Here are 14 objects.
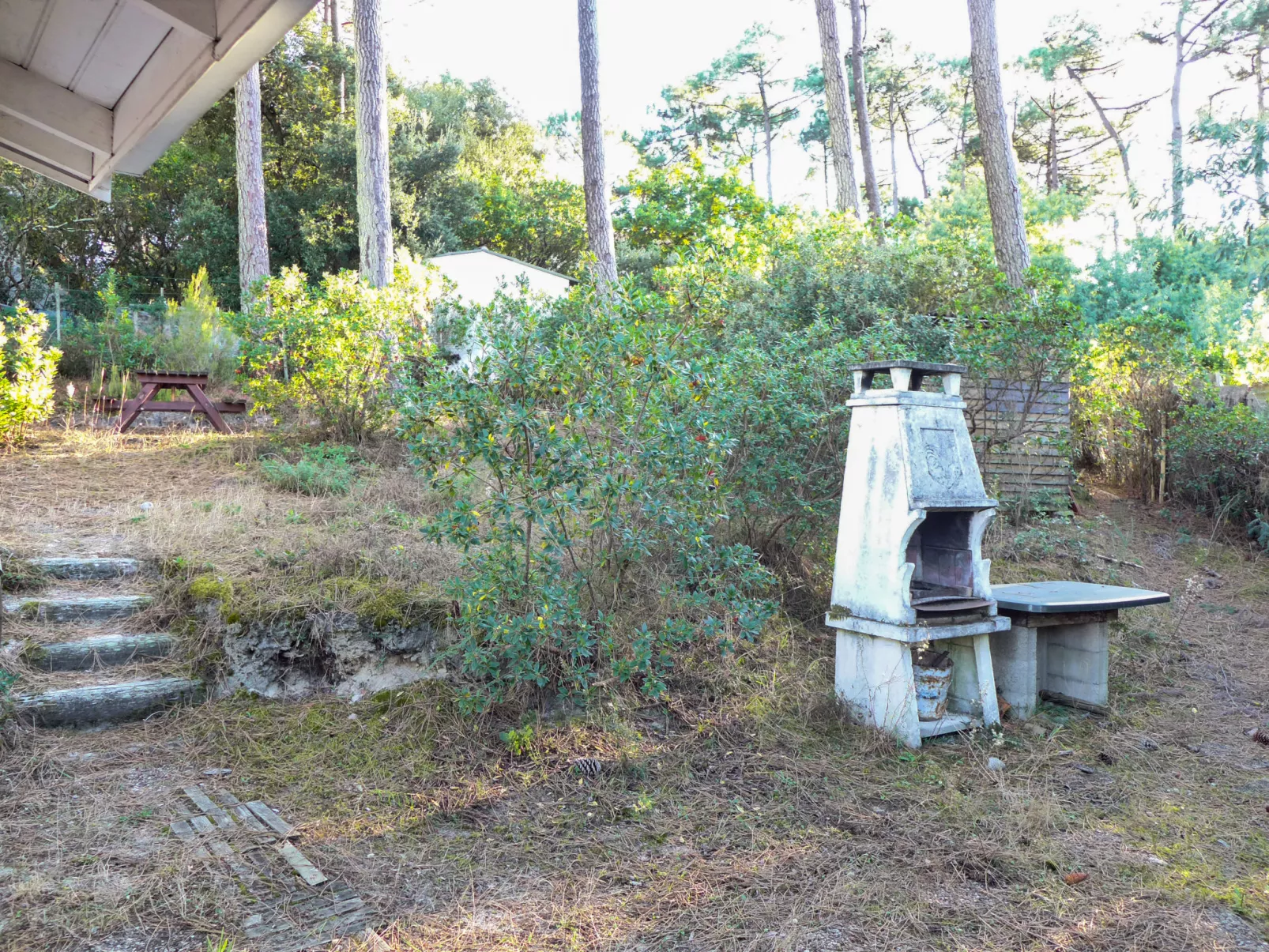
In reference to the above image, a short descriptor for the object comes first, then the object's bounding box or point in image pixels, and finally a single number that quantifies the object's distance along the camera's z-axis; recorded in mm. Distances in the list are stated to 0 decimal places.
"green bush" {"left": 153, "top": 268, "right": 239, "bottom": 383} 11102
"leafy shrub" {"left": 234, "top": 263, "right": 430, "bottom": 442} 7812
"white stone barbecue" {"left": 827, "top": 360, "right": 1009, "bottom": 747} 4086
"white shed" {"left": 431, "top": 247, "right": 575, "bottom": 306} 15391
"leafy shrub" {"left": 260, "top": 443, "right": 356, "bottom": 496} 6426
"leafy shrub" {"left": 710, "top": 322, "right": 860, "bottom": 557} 5152
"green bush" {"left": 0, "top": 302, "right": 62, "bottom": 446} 7695
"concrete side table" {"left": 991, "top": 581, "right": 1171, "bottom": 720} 4492
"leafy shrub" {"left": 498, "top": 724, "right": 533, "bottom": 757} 3684
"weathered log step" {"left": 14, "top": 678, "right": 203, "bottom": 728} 3688
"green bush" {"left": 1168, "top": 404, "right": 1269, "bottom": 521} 8484
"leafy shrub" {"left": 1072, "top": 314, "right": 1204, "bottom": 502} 8984
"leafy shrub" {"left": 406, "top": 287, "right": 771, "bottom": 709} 3771
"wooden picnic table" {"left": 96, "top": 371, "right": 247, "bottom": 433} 8906
